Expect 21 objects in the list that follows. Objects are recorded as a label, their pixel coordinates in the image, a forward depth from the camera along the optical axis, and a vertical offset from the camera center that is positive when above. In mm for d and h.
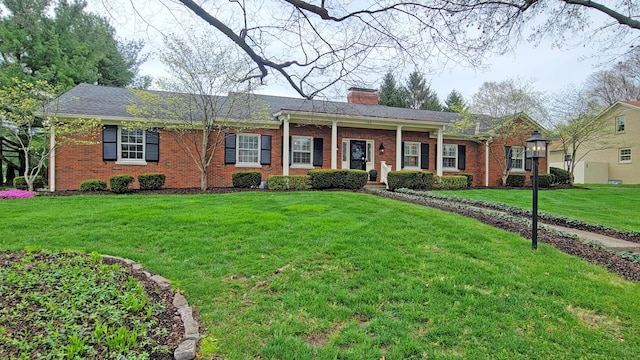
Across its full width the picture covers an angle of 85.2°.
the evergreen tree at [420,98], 34688 +8166
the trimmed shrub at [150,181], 11078 -176
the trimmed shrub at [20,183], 11680 -310
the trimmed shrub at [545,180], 16156 +16
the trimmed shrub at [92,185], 10805 -318
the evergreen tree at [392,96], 30703 +7382
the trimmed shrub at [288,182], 11531 -164
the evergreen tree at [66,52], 15786 +6280
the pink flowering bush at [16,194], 9023 -540
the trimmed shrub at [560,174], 18000 +339
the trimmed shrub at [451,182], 14055 -114
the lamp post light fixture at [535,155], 4977 +374
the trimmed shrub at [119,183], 10594 -242
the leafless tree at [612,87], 26906 +7574
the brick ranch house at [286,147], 11953 +1282
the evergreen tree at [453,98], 35650 +8524
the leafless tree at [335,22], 3669 +1697
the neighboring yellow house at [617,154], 23031 +1976
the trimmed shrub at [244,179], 11938 -80
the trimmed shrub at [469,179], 15823 +19
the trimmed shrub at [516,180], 16703 +4
